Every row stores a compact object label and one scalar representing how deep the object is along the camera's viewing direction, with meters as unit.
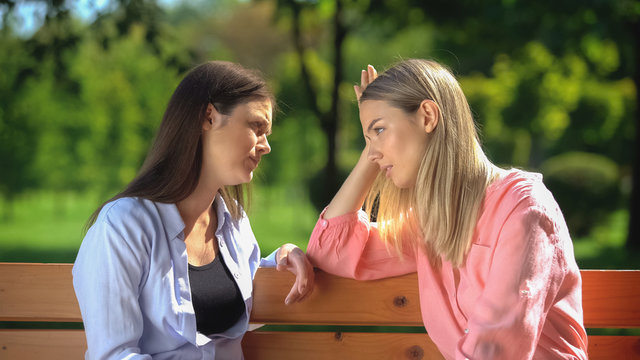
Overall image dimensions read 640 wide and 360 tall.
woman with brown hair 2.18
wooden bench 2.64
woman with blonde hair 2.06
